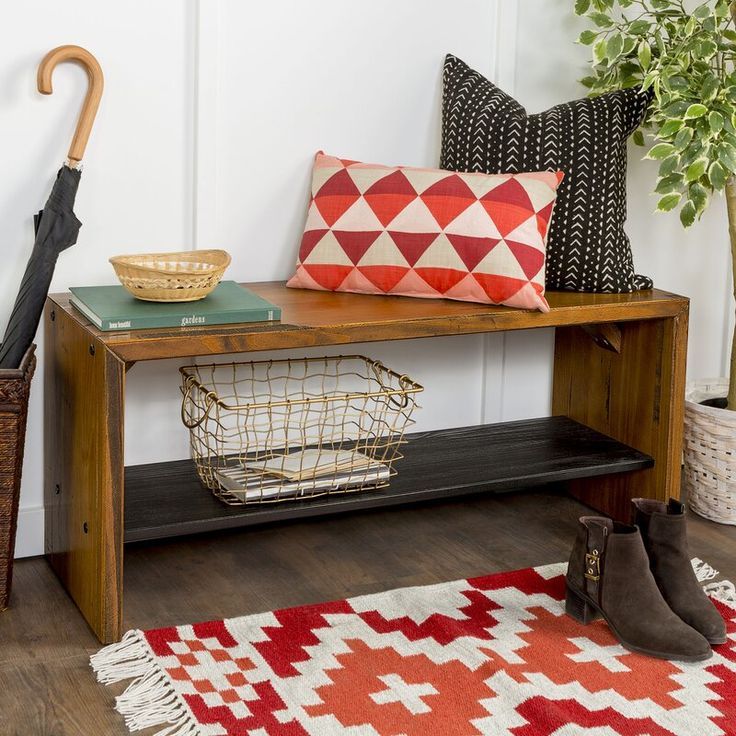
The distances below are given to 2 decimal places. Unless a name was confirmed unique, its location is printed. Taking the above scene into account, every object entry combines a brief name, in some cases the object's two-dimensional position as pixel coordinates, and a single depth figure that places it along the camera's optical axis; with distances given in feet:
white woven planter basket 8.57
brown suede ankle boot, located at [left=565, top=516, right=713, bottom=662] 6.48
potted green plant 7.78
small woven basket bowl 6.71
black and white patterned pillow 8.13
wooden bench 6.49
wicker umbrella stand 6.46
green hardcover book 6.48
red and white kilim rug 5.78
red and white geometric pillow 7.44
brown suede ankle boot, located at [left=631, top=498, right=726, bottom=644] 6.70
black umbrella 6.81
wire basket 7.34
